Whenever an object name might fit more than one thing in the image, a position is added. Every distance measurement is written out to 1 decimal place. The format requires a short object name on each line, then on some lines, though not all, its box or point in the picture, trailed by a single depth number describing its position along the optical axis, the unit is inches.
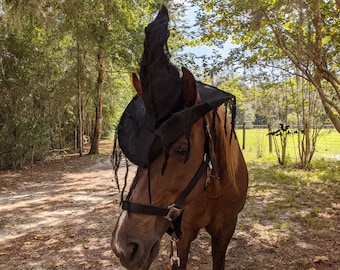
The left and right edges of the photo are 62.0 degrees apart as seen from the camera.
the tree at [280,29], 180.1
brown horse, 51.2
